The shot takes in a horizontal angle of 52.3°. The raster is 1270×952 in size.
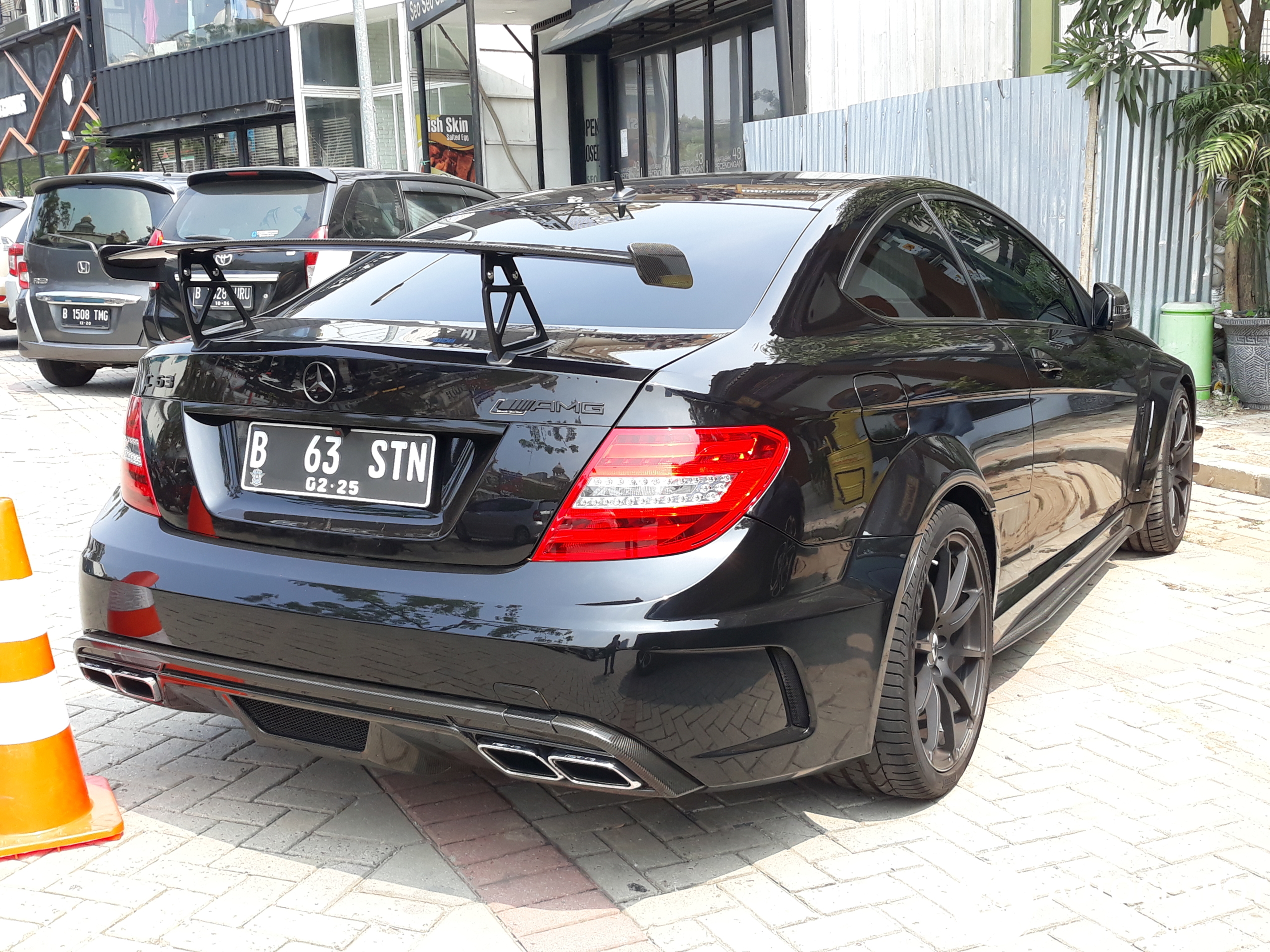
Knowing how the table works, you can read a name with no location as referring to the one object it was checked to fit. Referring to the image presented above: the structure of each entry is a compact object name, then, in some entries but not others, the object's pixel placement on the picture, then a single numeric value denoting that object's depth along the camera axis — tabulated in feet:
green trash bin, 29.14
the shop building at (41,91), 112.68
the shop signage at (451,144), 76.84
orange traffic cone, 9.78
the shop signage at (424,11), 51.01
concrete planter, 28.99
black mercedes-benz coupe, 8.39
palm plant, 28.12
